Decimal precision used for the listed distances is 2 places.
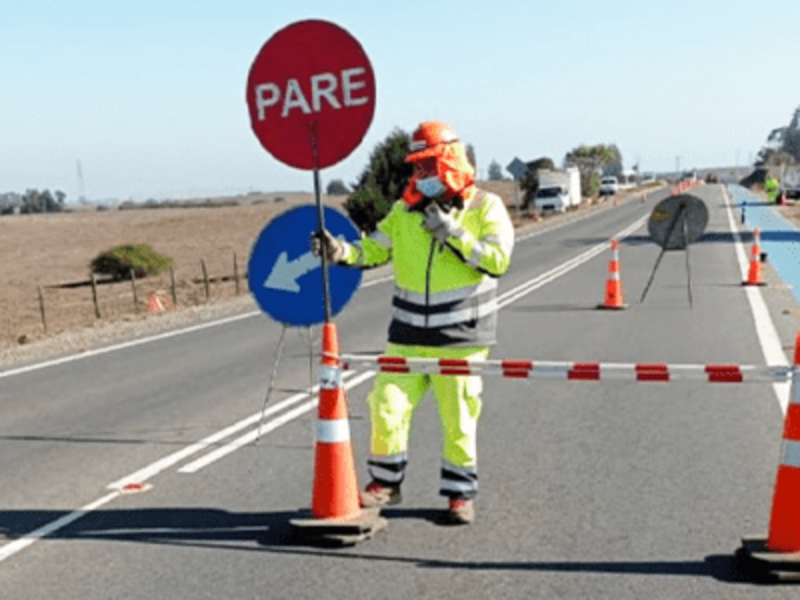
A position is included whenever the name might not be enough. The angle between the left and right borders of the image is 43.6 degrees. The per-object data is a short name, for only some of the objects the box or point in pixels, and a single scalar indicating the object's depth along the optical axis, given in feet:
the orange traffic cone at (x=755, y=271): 59.67
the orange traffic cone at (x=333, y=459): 17.07
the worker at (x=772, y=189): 201.01
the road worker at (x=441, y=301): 17.30
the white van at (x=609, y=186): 331.36
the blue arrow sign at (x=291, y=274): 21.02
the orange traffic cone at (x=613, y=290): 50.50
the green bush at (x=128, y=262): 118.62
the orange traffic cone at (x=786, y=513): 14.89
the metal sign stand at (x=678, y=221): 52.01
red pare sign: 17.10
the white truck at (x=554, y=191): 215.92
